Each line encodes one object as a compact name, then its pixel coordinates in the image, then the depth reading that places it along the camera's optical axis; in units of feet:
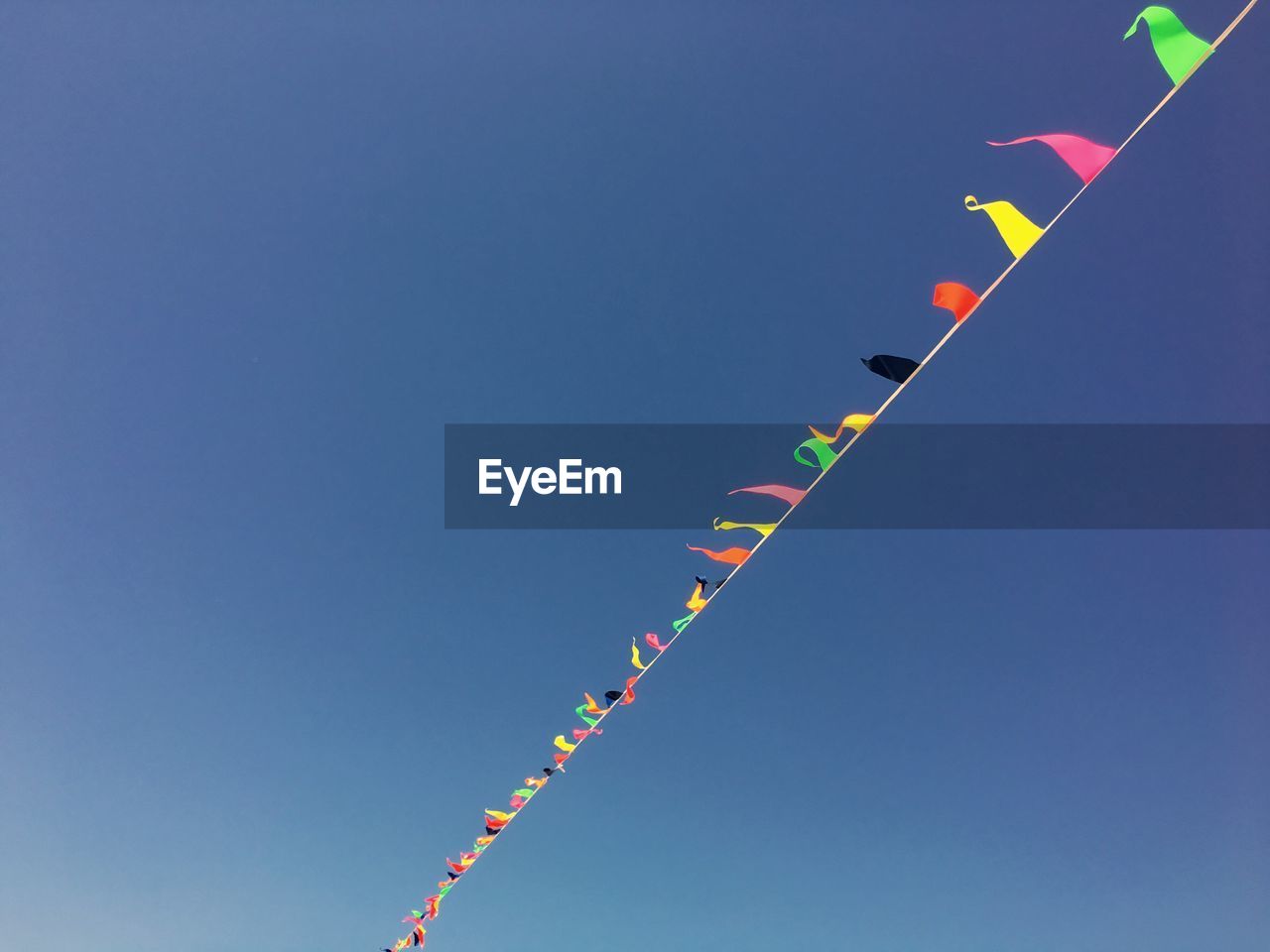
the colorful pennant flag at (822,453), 18.84
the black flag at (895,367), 16.72
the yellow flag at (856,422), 18.06
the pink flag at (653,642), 24.16
